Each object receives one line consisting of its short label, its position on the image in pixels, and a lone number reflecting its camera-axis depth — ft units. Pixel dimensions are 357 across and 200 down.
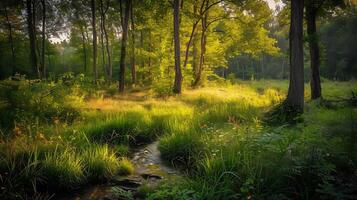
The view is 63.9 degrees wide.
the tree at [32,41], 61.46
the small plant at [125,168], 18.57
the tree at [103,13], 73.84
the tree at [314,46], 44.93
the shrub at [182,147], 20.54
